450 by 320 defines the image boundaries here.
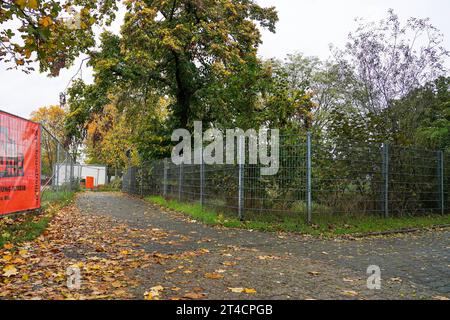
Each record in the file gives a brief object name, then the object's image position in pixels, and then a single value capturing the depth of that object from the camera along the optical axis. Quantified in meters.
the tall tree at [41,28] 6.41
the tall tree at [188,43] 16.25
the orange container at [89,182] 37.11
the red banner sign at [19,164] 7.60
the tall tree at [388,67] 14.01
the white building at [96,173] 43.78
